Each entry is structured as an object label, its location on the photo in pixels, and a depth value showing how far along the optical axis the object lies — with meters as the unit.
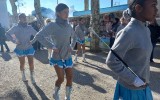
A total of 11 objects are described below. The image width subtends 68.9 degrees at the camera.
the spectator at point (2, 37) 7.08
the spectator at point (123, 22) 3.45
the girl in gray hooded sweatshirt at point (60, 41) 2.24
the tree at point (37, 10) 8.65
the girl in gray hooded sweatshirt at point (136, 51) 1.05
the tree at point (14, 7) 12.55
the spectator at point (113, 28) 4.76
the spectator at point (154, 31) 4.19
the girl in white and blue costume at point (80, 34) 4.58
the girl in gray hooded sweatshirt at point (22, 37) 3.14
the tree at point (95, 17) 5.78
